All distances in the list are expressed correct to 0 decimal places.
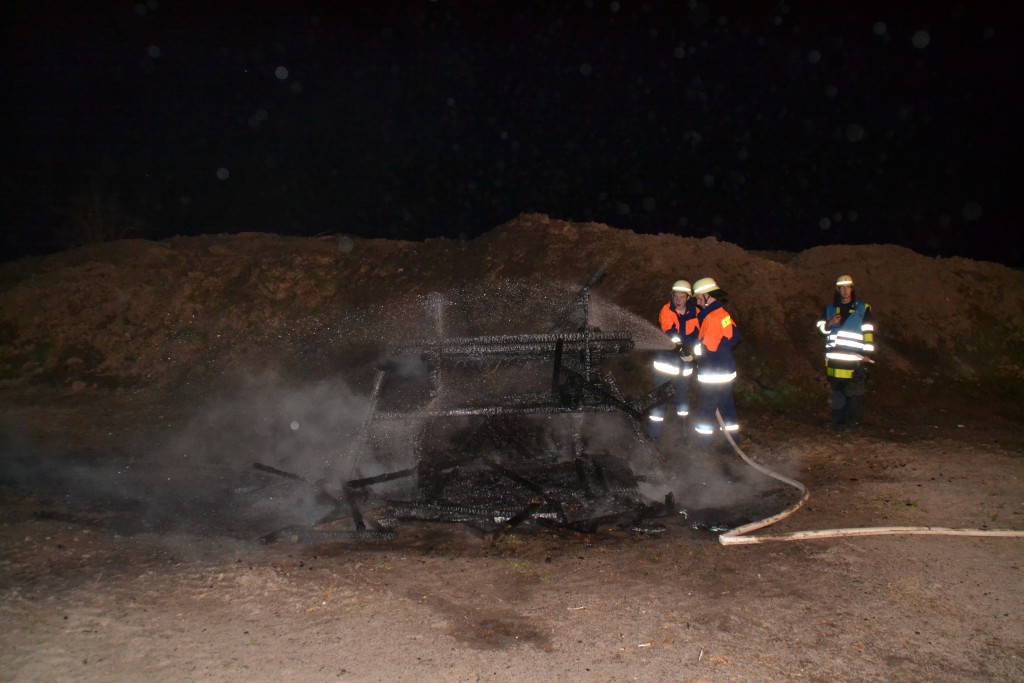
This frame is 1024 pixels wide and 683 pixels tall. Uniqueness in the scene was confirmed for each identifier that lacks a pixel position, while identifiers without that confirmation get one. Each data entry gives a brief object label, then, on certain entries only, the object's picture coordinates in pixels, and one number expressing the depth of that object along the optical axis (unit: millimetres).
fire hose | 5609
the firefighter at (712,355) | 7688
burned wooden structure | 6148
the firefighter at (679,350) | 8070
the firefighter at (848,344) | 8484
